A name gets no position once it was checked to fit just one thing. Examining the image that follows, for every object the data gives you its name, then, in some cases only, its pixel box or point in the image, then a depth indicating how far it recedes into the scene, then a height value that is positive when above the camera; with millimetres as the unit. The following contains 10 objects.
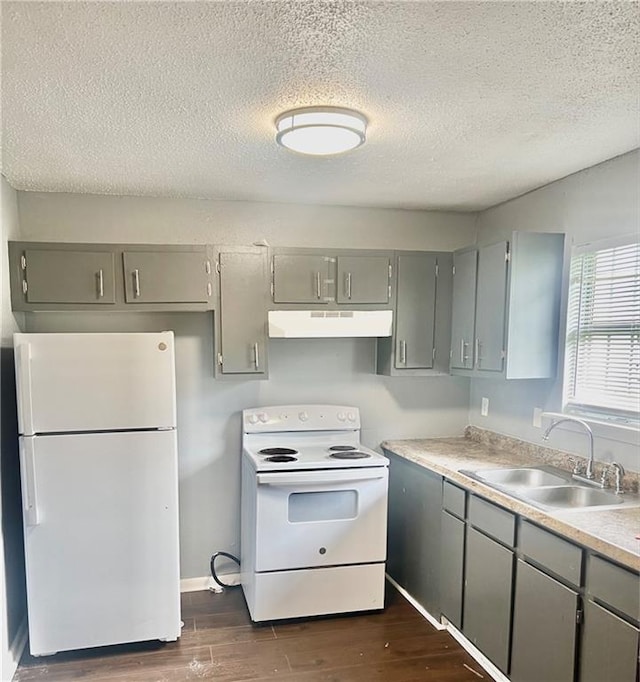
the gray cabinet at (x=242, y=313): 3025 -52
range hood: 3023 -107
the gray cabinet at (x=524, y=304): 2721 +14
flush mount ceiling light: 1886 +655
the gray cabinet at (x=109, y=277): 2797 +147
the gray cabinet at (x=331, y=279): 3102 +162
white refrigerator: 2531 -928
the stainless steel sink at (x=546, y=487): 2293 -866
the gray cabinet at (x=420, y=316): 3279 -64
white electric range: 2840 -1288
